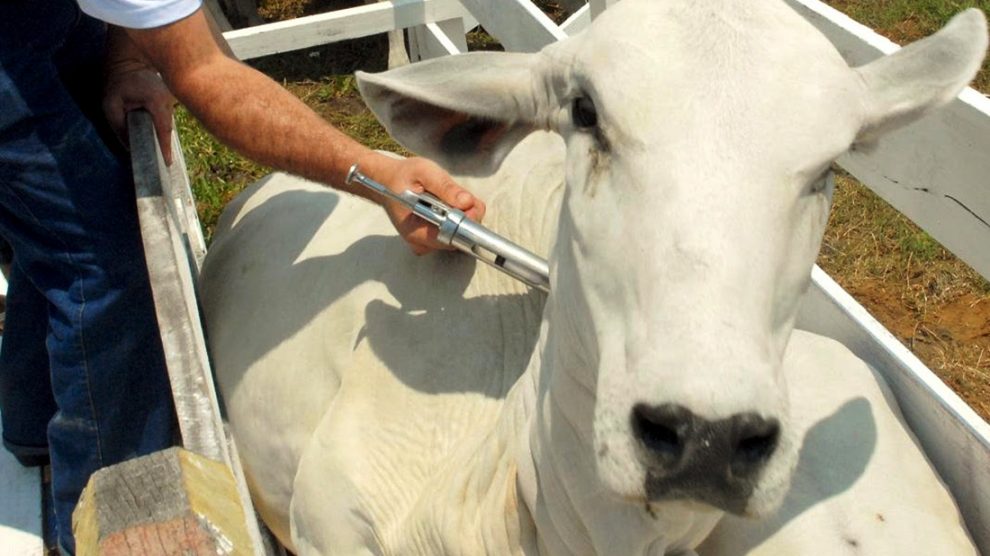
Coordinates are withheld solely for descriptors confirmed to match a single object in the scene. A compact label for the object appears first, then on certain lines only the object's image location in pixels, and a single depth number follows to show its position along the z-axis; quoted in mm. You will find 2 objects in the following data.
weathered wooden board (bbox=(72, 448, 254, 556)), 1457
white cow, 1625
